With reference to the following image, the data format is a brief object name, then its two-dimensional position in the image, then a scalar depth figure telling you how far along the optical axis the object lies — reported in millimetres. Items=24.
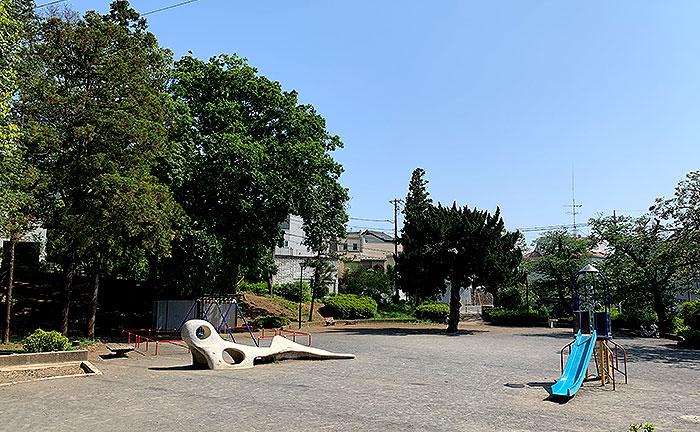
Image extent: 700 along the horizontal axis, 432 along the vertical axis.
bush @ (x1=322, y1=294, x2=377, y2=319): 38719
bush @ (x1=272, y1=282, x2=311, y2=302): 44219
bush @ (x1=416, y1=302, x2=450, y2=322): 40469
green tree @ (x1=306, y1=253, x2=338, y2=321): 35053
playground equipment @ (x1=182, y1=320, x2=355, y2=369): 15250
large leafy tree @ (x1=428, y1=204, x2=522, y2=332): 30141
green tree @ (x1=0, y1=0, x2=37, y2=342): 13062
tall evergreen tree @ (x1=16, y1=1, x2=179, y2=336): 17391
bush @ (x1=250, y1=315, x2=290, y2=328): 30484
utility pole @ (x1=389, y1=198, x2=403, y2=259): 57297
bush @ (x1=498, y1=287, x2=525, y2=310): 45094
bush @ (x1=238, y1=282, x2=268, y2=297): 42906
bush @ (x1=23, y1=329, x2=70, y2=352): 15367
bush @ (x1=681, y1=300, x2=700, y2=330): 25688
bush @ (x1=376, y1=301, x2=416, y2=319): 42722
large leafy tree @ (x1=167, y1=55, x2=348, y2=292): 23625
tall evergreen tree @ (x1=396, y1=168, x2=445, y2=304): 31172
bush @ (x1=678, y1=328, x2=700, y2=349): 23688
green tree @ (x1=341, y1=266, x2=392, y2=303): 48344
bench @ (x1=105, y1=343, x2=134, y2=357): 17786
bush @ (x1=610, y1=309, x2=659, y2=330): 30656
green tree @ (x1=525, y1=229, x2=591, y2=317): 37188
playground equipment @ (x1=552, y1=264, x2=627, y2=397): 12344
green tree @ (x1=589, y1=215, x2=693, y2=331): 26984
